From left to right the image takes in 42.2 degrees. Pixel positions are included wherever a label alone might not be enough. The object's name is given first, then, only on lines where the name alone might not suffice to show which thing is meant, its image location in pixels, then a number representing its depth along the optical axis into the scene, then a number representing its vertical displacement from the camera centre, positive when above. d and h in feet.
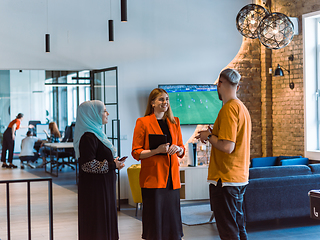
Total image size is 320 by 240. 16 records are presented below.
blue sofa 16.87 -3.22
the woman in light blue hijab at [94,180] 11.41 -1.78
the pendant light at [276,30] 16.11 +3.33
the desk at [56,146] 33.77 -2.40
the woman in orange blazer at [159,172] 11.78 -1.63
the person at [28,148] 39.65 -2.94
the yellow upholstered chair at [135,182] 20.84 -3.36
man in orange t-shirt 9.60 -1.14
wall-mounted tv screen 25.57 +0.85
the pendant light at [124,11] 17.71 +4.52
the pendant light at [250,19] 17.11 +4.00
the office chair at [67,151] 36.58 -3.01
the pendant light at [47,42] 22.30 +4.06
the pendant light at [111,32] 21.35 +4.36
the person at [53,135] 39.91 -1.73
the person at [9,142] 40.81 -2.41
